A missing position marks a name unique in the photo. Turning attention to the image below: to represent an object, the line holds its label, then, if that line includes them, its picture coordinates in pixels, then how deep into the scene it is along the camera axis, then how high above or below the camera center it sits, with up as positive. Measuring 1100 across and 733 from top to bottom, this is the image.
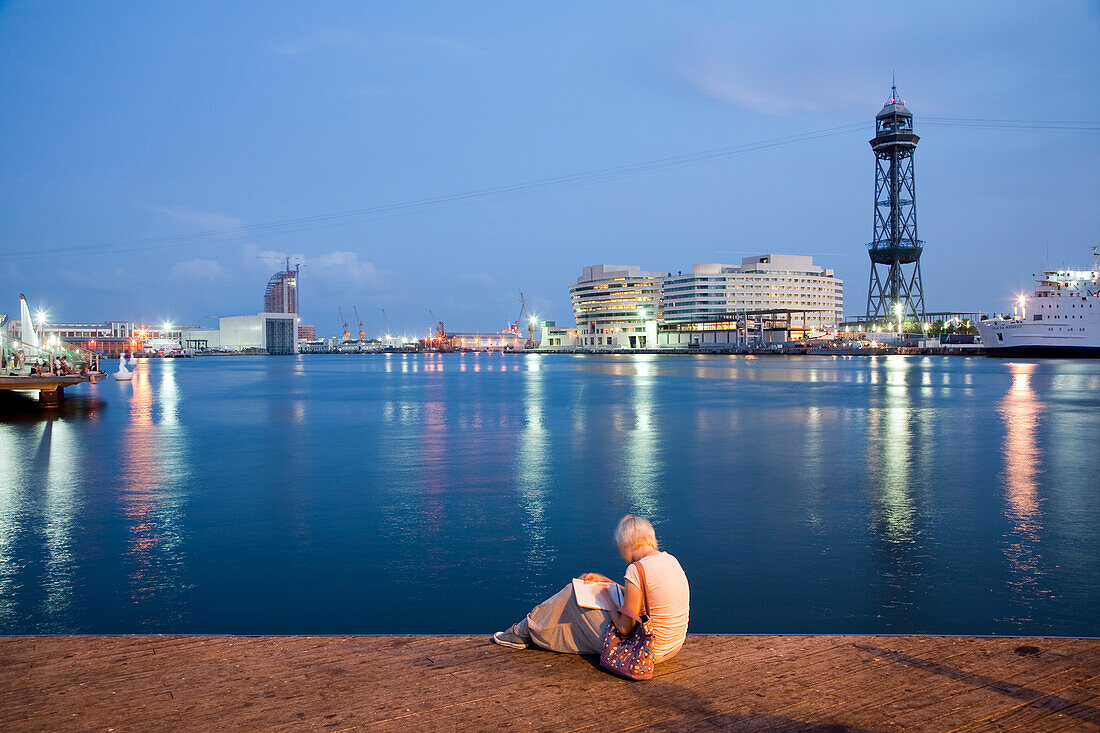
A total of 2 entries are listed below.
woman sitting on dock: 5.02 -1.79
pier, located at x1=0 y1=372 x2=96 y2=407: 38.31 -1.36
